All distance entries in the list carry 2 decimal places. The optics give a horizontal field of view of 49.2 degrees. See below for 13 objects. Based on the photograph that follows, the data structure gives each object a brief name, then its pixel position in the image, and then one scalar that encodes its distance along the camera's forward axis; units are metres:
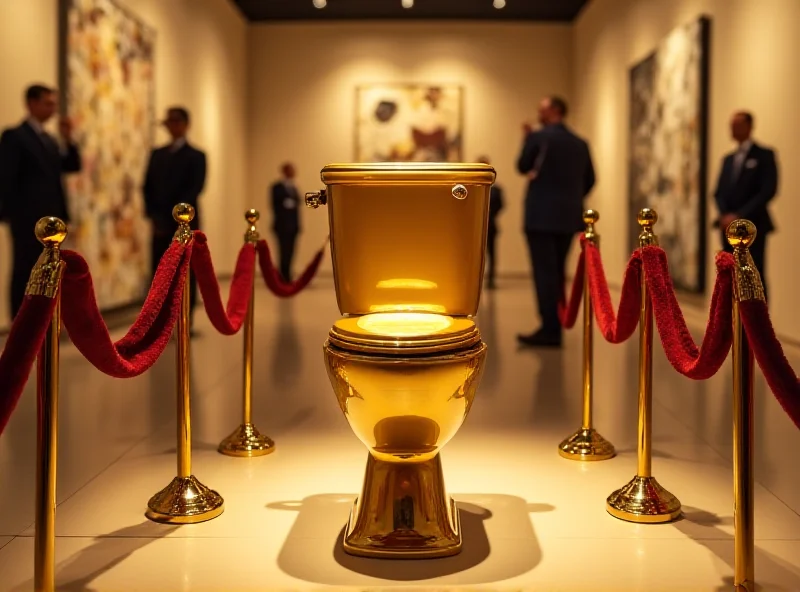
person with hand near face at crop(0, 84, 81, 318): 5.32
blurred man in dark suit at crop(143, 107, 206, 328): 6.27
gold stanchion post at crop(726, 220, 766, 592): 1.87
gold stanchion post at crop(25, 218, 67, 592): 1.77
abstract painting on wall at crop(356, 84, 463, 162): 13.96
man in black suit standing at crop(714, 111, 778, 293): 5.88
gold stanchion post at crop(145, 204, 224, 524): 2.45
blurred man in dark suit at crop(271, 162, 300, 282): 11.30
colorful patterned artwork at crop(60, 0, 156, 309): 6.81
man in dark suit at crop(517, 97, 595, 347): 5.68
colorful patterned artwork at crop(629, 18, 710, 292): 8.09
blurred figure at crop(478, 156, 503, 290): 11.29
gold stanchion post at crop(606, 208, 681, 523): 2.48
